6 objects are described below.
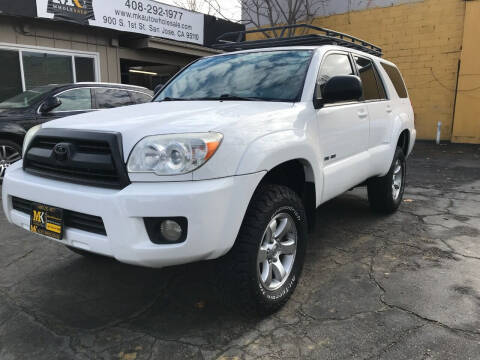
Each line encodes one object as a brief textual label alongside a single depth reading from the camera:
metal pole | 11.54
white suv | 2.11
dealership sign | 9.51
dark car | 6.44
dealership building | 9.35
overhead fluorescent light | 16.90
